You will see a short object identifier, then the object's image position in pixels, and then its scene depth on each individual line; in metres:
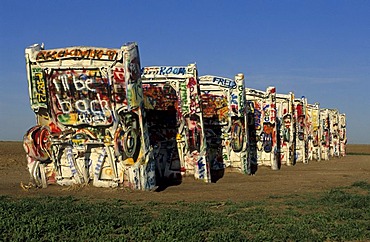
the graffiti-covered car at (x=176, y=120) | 20.62
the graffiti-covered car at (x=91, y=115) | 16.72
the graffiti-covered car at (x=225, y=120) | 24.12
